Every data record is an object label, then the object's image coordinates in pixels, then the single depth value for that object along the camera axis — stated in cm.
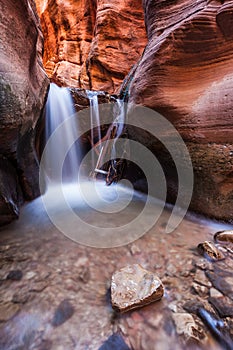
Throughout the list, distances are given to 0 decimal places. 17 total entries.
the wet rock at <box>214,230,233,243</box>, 221
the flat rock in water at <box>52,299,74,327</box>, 128
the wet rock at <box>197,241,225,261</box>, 191
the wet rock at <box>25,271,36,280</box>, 169
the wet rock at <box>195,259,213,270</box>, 179
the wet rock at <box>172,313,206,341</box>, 115
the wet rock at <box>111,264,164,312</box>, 136
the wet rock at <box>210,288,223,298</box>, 145
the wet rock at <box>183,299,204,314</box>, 134
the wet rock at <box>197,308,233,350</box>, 111
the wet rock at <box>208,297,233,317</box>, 127
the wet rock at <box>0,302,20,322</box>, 131
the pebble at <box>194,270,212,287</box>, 159
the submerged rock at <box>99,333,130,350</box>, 112
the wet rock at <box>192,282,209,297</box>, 149
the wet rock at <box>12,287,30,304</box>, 144
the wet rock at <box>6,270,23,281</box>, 167
